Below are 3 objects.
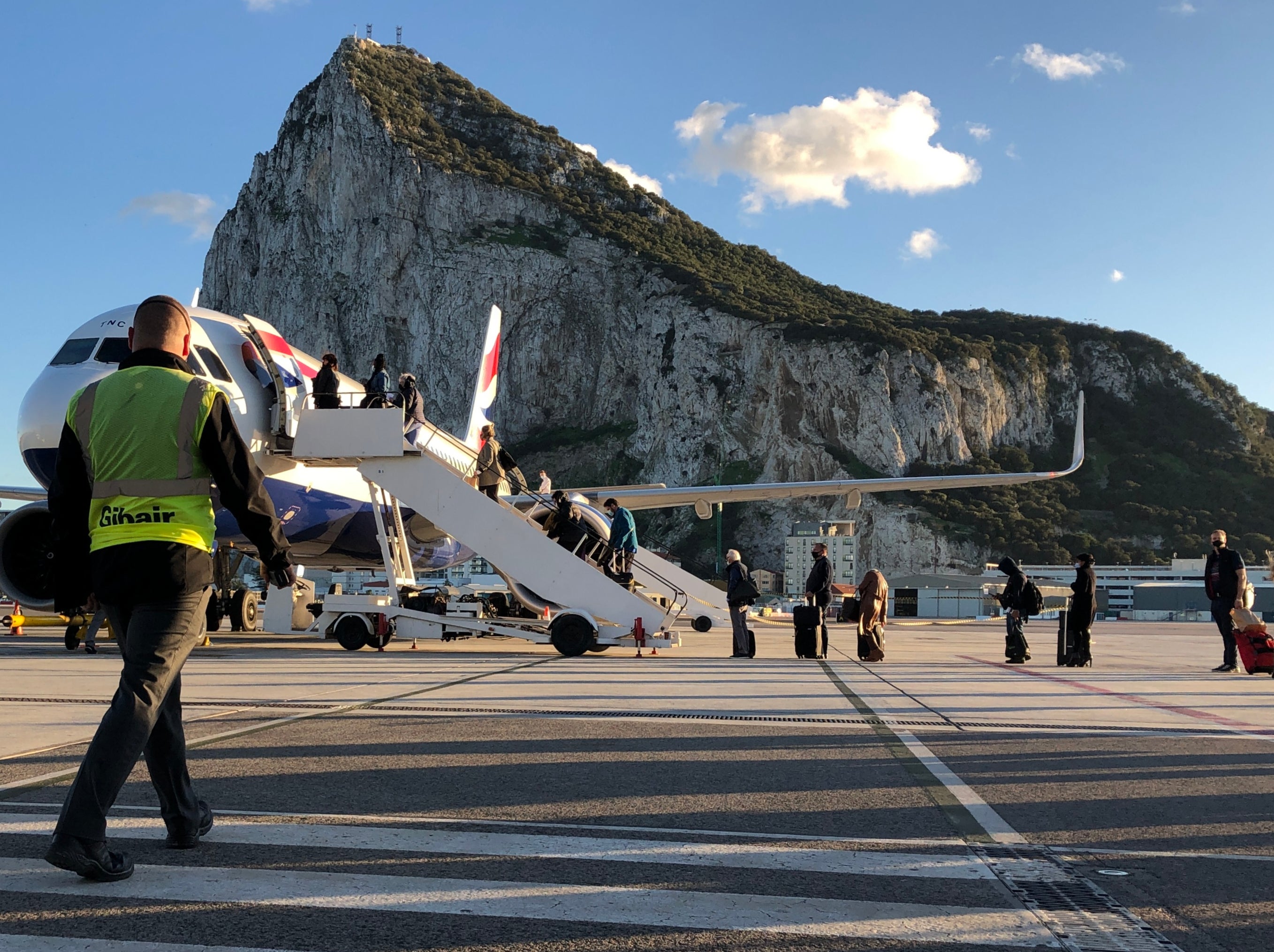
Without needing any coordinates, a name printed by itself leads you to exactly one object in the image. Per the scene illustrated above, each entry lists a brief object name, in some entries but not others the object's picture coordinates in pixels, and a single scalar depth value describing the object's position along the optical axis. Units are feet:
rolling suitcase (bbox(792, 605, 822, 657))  49.37
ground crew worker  10.77
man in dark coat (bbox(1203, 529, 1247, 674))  43.68
